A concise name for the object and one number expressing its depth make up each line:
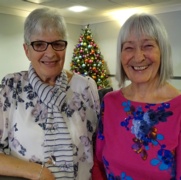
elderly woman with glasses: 1.25
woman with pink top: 1.14
